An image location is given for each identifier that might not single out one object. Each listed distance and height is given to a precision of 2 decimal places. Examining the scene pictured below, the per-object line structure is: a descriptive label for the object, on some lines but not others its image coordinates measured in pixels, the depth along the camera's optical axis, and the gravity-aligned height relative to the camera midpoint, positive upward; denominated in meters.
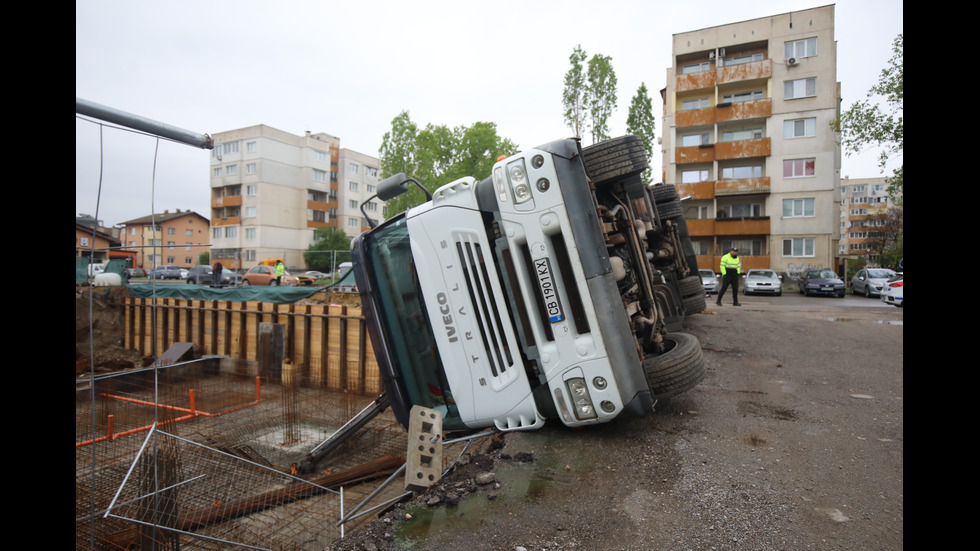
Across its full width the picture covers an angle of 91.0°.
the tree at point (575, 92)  25.28 +9.52
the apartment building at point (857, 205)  86.50 +12.82
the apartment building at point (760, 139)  30.27 +8.84
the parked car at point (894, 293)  15.41 -0.72
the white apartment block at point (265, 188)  47.22 +8.43
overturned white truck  3.40 -0.21
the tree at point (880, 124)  20.41 +6.54
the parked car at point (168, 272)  23.61 -0.03
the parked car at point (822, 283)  22.28 -0.55
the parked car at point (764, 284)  23.06 -0.61
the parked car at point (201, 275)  19.48 -0.14
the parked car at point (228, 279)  18.00 -0.32
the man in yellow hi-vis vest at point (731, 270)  13.46 +0.03
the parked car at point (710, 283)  21.62 -0.53
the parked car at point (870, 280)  21.70 -0.44
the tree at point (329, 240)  44.14 +3.03
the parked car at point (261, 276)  21.76 -0.21
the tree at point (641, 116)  27.09 +8.80
